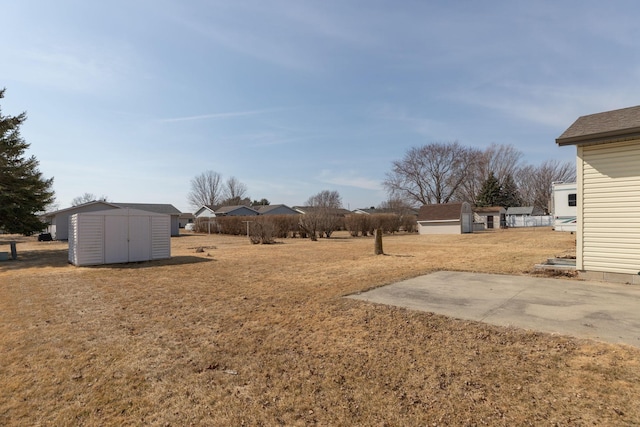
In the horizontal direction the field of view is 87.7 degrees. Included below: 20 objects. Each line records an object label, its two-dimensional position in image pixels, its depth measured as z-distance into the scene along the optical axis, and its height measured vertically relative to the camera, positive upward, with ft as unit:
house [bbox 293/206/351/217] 97.15 +2.64
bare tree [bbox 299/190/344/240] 94.17 -0.38
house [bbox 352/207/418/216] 141.18 +3.59
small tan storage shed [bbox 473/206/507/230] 155.12 +1.12
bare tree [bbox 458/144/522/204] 177.47 +25.96
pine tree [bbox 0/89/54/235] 55.67 +5.76
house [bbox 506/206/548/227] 158.68 +0.67
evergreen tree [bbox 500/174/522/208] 180.17 +14.67
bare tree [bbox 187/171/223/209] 241.35 +17.49
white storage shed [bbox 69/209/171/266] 40.98 -2.29
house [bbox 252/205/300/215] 201.46 +6.05
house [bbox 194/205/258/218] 174.40 +4.39
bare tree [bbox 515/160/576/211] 194.80 +21.77
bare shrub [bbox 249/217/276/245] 77.30 -3.31
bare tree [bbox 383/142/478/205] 161.48 +22.99
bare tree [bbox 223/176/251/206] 241.86 +16.35
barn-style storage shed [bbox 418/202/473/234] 108.06 -0.15
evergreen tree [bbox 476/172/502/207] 171.83 +13.12
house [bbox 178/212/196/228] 194.49 +0.63
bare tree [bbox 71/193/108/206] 269.60 +16.95
